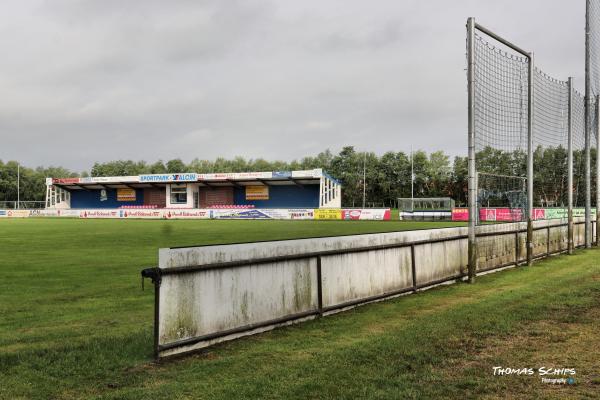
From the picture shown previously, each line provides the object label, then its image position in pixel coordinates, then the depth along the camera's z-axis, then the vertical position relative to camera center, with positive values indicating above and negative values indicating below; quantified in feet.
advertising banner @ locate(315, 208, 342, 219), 189.96 -5.10
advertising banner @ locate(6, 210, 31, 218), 247.29 -6.90
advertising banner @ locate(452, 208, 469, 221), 169.81 -4.87
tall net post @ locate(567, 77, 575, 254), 59.26 +4.30
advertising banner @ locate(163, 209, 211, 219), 218.36 -6.23
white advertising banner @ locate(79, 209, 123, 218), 234.58 -6.59
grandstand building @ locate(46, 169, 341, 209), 246.06 +4.76
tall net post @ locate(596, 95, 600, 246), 68.49 +5.06
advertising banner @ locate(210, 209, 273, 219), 205.57 -5.92
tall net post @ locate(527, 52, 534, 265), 47.57 +3.64
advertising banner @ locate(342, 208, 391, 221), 180.75 -5.22
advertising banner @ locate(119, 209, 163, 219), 226.79 -6.07
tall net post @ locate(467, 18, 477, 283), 37.73 +4.25
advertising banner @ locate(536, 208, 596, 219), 95.16 -2.39
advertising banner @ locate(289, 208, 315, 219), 195.19 -5.23
